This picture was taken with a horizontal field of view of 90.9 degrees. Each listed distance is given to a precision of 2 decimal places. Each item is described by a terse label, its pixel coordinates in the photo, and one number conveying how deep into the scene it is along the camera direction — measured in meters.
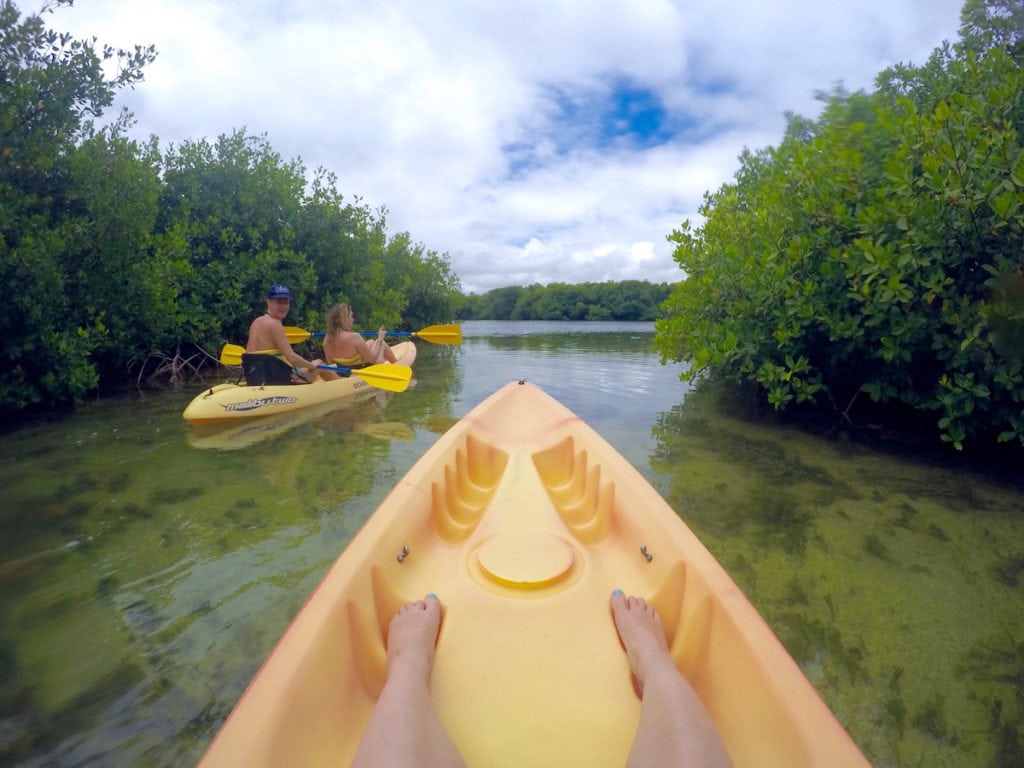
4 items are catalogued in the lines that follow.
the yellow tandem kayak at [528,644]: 1.37
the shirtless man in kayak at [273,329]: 6.23
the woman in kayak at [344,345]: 7.49
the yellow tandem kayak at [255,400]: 5.61
